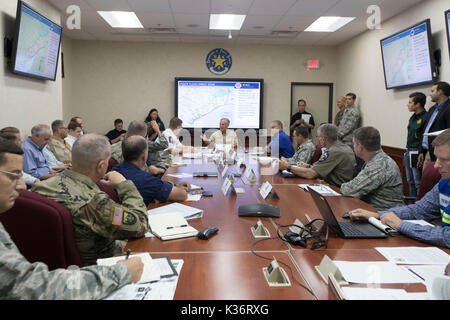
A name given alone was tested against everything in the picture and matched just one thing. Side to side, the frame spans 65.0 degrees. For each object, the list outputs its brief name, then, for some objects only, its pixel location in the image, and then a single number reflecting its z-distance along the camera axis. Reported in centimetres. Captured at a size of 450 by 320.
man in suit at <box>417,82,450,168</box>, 409
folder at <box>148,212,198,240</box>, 171
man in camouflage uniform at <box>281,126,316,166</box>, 446
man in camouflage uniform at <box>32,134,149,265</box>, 155
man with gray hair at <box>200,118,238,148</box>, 695
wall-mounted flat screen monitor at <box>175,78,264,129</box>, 827
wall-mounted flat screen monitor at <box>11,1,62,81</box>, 404
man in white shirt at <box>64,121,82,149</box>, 591
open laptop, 165
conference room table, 118
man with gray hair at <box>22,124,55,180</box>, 396
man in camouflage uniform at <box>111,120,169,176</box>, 385
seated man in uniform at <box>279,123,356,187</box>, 352
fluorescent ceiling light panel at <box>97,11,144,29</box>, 596
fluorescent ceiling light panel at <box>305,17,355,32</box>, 618
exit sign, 837
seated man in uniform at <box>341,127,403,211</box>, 262
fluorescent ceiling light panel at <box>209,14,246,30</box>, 612
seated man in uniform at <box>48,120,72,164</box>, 485
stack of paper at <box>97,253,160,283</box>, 123
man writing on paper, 163
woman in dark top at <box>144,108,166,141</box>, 812
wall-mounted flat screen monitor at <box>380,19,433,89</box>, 482
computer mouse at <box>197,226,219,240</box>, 169
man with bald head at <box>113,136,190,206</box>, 235
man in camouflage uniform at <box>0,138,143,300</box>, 96
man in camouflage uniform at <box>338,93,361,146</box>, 694
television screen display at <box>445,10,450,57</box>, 410
